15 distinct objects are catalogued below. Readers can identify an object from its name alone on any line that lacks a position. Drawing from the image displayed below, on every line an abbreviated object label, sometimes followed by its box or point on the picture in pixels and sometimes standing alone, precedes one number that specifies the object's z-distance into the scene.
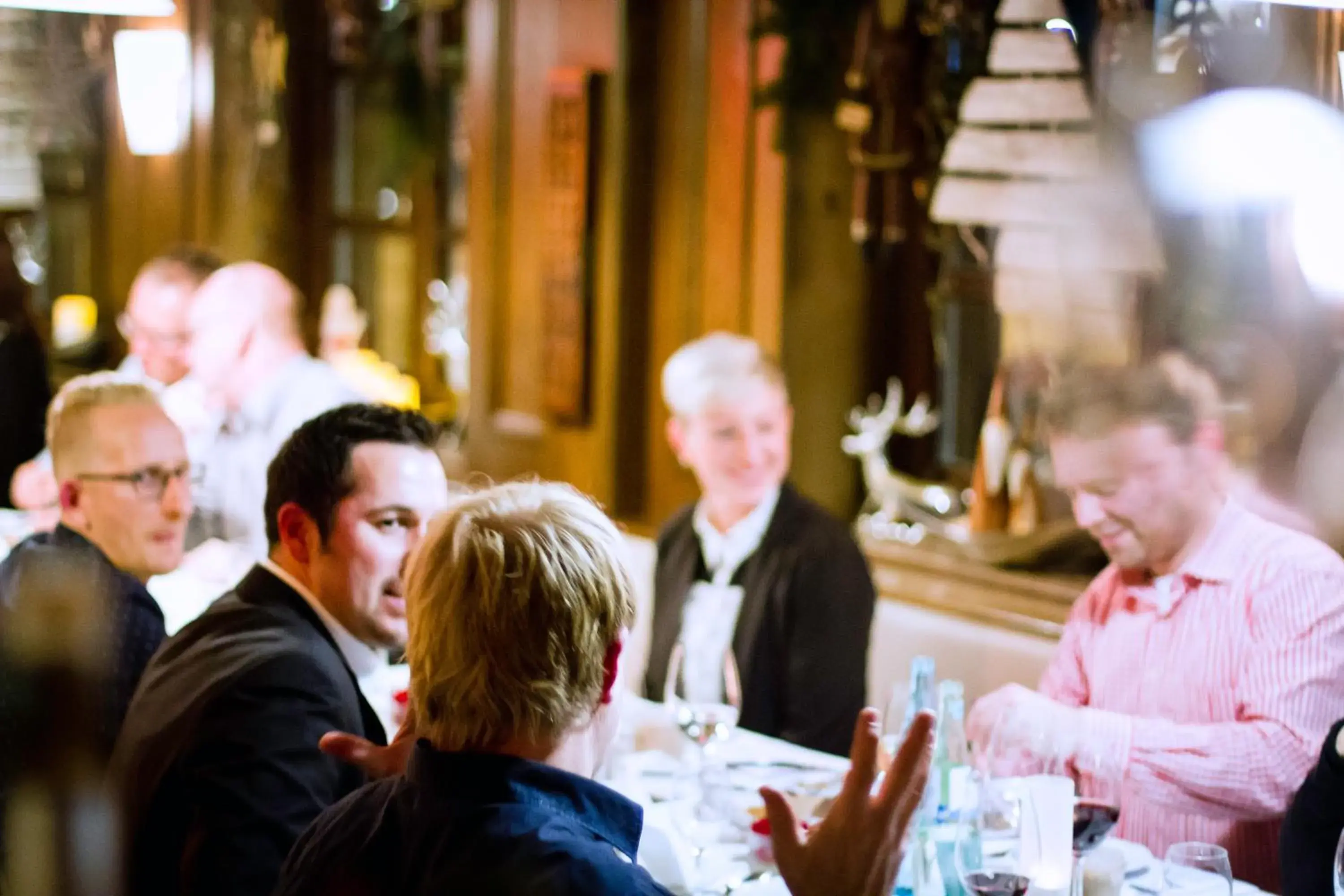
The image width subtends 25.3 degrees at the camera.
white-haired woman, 6.03
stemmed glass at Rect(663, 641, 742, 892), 4.47
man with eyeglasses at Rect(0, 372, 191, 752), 5.62
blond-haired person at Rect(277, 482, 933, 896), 2.50
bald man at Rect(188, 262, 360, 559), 8.43
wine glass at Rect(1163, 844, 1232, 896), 3.39
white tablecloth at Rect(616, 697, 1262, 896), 3.75
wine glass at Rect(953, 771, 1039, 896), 3.36
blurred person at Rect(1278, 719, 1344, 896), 4.00
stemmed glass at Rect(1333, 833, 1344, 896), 3.39
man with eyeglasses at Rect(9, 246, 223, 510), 9.21
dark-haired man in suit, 3.52
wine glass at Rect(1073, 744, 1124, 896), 3.63
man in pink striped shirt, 4.67
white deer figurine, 7.98
